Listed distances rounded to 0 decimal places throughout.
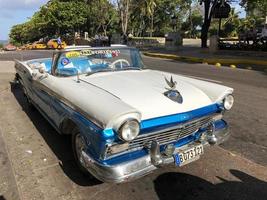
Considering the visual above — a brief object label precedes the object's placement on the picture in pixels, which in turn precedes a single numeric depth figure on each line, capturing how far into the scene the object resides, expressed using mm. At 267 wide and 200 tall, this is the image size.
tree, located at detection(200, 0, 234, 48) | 15165
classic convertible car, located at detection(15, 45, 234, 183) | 2096
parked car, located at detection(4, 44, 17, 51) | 25436
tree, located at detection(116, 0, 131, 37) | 22721
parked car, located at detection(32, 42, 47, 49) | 25315
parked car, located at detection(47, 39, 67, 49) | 24471
